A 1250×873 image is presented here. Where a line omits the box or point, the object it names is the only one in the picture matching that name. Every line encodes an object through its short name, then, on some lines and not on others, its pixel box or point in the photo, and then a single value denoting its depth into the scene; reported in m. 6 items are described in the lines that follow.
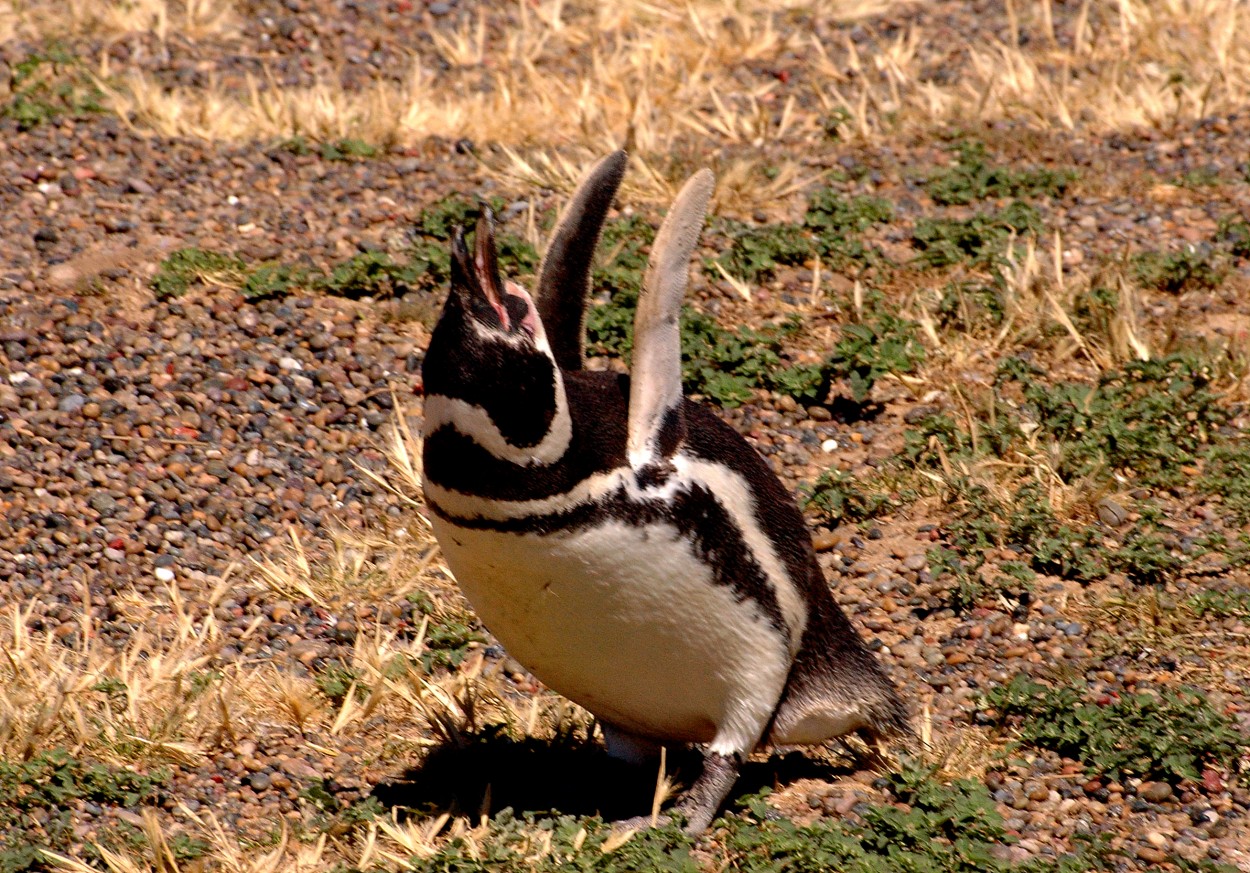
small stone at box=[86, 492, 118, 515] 11.61
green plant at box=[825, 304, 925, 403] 12.99
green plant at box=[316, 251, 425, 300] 13.71
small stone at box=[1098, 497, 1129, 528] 11.57
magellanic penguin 7.30
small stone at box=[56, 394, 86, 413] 12.32
